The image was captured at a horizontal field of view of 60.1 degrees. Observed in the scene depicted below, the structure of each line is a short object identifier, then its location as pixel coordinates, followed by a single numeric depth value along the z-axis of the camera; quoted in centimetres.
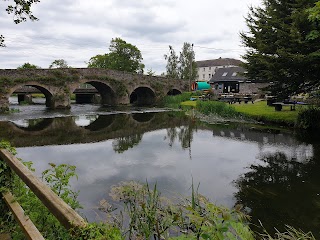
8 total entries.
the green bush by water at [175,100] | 3238
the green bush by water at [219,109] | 2034
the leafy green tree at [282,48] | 1250
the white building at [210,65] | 8666
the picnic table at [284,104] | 2002
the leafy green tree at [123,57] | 5862
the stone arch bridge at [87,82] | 2600
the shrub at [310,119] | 1552
